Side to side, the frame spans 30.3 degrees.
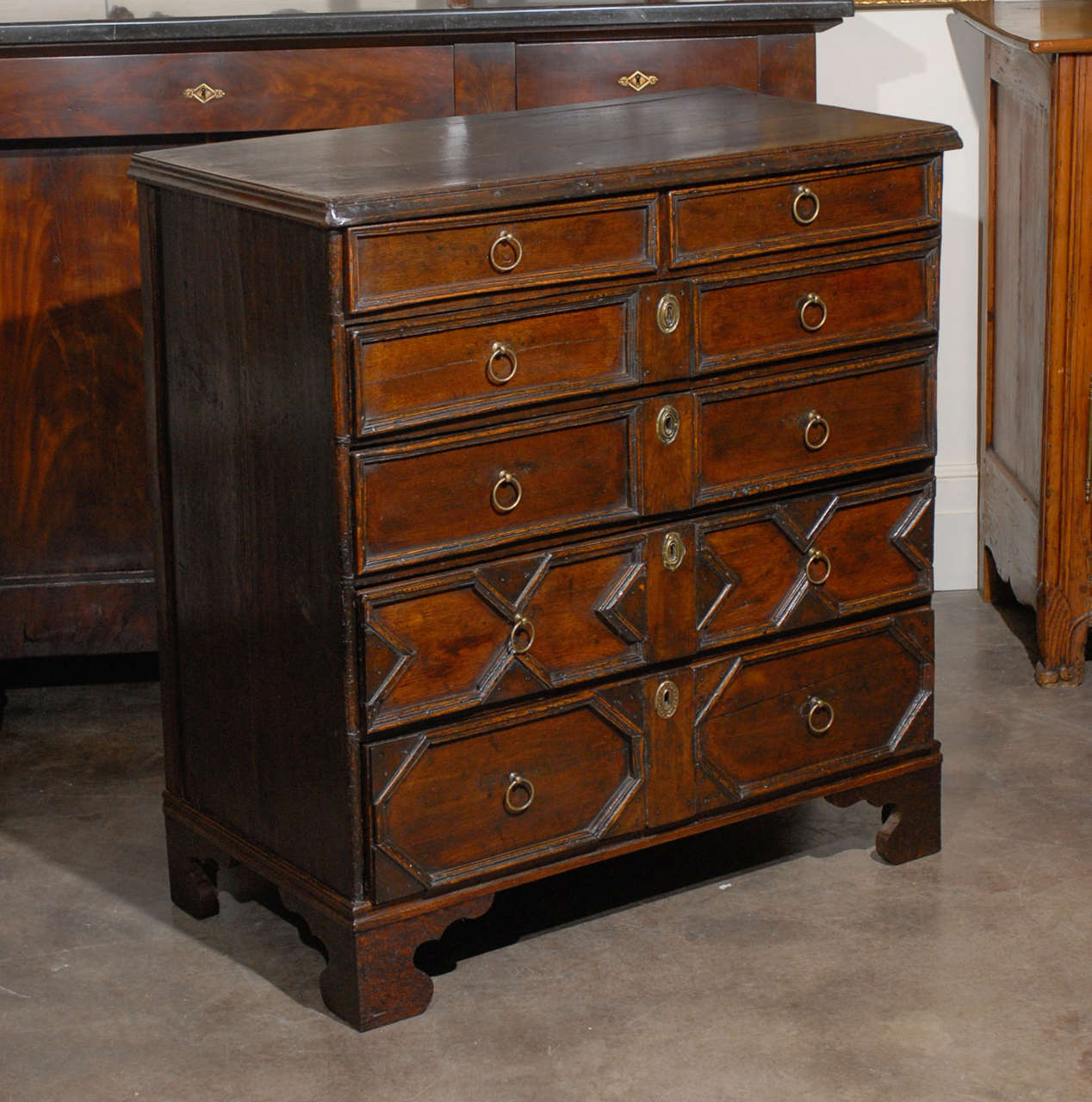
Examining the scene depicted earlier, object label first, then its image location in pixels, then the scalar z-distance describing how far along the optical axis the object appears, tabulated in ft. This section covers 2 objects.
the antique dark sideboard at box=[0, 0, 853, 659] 10.87
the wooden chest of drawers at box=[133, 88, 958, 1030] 8.02
